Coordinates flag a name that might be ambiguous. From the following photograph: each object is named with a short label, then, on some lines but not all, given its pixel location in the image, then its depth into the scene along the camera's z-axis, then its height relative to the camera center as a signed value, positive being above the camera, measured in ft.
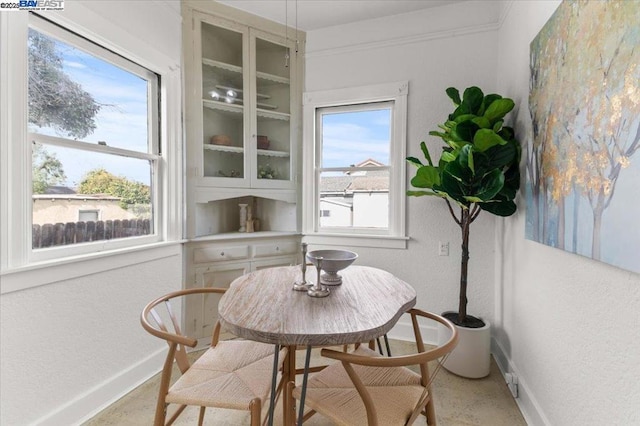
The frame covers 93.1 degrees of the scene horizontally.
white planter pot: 6.86 -3.30
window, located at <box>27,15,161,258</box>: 5.20 +1.27
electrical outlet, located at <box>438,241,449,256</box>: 8.65 -1.15
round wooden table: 3.30 -1.34
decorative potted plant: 6.17 +0.83
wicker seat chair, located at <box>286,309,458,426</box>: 3.18 -2.41
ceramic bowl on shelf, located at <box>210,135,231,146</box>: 8.80 +1.94
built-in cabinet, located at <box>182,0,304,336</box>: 8.26 +1.86
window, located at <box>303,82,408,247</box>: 9.09 +1.33
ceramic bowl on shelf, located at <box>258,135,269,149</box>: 9.46 +2.03
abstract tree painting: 3.15 +0.98
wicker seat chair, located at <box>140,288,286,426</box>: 3.70 -2.34
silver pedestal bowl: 4.80 -0.91
